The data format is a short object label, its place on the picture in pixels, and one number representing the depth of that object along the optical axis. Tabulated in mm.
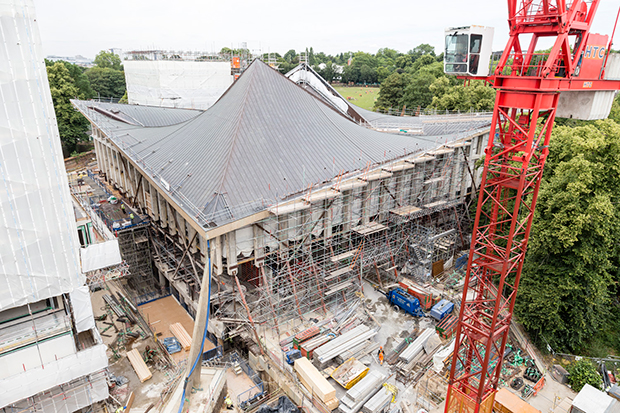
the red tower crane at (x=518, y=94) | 12062
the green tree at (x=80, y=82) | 58500
